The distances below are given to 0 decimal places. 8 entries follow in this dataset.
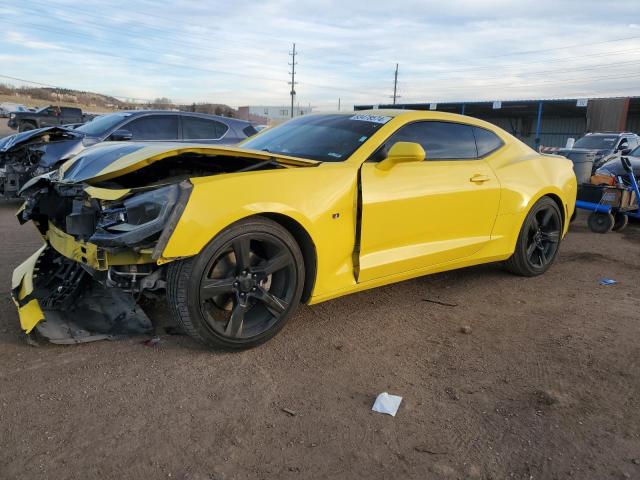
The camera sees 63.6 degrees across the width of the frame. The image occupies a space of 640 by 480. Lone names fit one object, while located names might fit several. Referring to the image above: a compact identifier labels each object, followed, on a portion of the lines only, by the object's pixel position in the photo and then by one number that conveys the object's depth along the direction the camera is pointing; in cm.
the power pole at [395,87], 6894
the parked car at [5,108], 3972
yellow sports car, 293
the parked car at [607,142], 1524
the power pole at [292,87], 6275
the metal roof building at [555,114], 2916
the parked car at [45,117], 2225
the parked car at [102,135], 762
